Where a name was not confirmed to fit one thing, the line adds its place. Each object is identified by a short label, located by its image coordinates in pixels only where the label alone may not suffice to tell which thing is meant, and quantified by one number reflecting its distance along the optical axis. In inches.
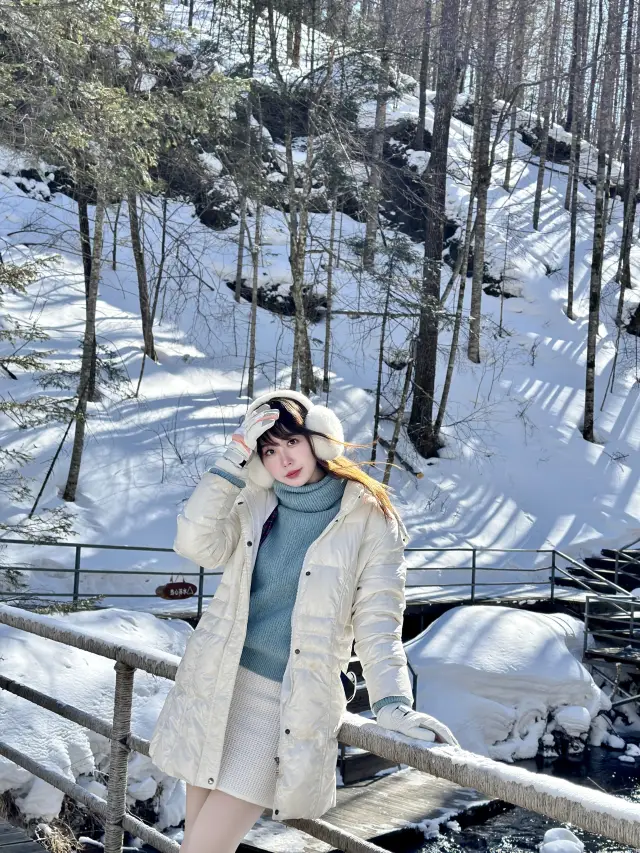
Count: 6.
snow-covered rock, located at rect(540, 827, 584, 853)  296.0
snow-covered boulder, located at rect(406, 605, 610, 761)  434.0
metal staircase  519.2
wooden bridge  62.7
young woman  89.7
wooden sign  396.8
